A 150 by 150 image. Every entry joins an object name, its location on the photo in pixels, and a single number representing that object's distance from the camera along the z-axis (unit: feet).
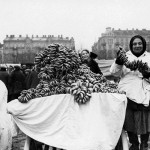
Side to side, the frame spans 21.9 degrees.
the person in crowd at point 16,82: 40.78
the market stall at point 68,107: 12.35
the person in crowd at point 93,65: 23.59
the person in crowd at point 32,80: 34.11
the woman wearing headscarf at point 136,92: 15.69
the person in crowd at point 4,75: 41.91
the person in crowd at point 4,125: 15.33
